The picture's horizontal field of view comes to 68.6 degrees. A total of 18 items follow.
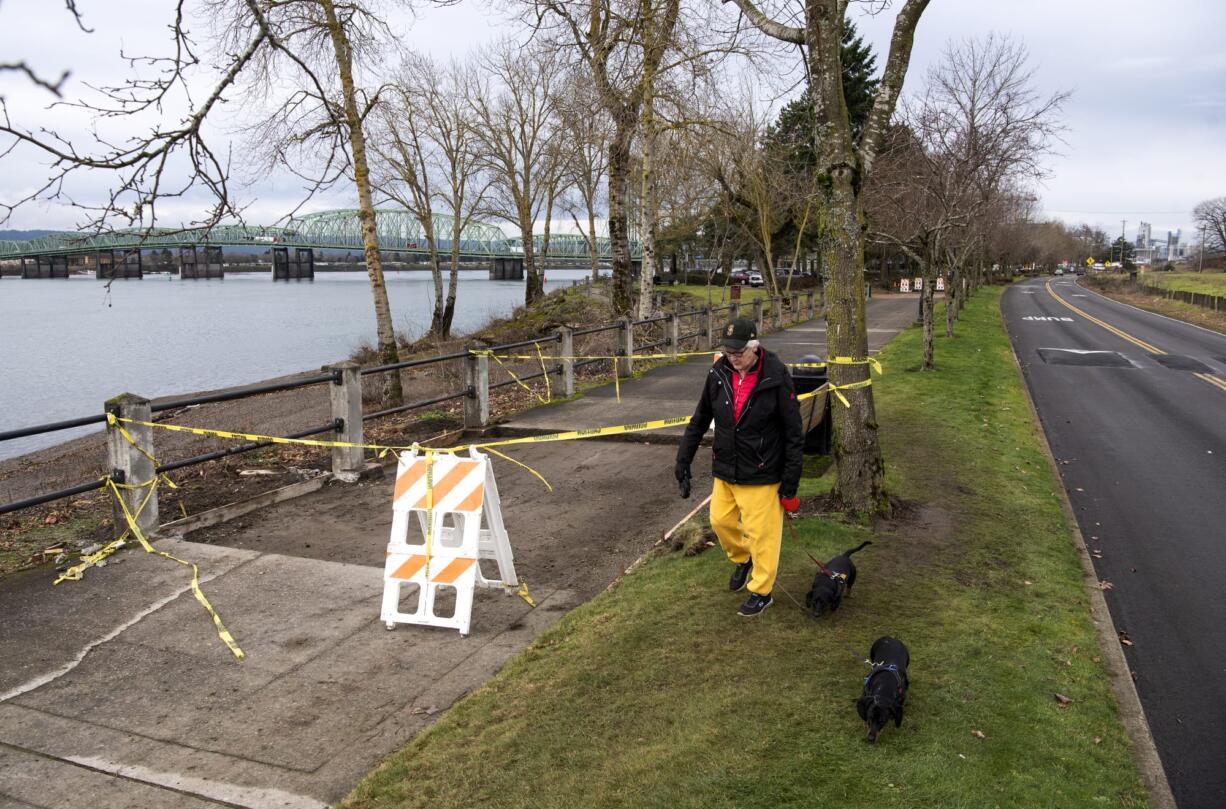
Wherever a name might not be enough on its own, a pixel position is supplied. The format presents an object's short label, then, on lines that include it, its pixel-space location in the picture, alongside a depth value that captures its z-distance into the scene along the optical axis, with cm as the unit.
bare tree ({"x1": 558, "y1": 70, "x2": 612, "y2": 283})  2105
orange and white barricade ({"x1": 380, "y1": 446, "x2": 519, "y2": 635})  597
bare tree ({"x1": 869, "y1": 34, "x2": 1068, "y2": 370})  2008
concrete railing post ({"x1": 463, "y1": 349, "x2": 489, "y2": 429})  1267
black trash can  907
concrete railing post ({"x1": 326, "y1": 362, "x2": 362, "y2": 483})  996
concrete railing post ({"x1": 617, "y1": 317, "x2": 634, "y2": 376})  1805
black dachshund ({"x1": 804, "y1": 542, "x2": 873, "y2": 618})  576
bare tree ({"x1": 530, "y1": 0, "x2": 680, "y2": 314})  1873
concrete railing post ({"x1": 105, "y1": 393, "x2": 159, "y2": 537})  757
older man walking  584
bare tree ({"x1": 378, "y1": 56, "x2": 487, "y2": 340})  4022
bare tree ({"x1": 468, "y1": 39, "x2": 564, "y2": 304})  4331
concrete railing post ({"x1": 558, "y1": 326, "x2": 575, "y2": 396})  1552
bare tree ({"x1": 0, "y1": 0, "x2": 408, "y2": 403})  525
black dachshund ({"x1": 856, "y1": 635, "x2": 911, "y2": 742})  429
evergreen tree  3666
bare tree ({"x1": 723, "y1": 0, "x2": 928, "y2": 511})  779
